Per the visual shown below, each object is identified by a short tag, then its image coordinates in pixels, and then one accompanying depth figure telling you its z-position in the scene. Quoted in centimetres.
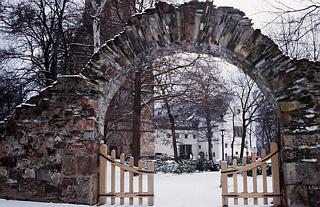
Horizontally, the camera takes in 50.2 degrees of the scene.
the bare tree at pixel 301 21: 1109
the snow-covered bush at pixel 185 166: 1805
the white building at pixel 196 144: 4694
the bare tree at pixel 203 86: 1580
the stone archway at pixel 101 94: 604
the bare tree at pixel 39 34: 1711
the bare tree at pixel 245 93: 2536
